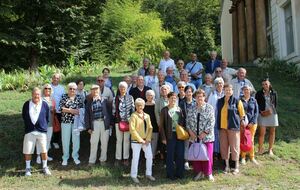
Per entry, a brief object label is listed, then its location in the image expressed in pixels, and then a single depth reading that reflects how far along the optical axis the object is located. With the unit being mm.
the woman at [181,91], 9550
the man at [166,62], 12446
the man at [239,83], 10280
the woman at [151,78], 10711
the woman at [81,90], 10326
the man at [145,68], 11664
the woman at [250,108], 9703
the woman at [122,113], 9648
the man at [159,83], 10283
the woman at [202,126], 9117
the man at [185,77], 10359
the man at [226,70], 11269
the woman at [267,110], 10219
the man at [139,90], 9938
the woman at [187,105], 9336
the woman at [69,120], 9945
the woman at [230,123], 9367
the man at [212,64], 12430
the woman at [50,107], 10016
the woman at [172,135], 9188
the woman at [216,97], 9625
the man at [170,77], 10945
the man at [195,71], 11953
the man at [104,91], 10096
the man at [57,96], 10328
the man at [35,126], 9406
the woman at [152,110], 9546
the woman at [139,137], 9188
